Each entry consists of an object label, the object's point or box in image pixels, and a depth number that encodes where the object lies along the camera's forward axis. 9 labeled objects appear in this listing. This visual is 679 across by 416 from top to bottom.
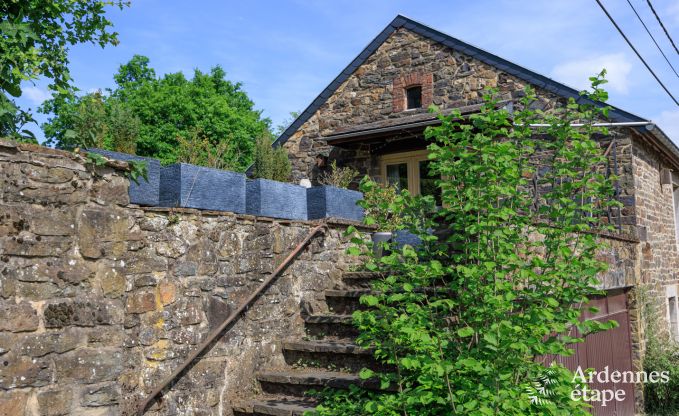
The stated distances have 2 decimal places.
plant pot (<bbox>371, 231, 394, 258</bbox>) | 6.14
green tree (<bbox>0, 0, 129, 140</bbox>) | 3.27
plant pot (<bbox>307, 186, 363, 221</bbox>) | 5.76
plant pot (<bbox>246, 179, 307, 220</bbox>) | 4.88
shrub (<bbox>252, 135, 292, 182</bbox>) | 7.92
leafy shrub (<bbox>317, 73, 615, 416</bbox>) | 3.31
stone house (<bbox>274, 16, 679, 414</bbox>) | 8.46
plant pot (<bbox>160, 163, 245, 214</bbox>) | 4.17
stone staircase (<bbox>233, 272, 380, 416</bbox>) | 4.30
